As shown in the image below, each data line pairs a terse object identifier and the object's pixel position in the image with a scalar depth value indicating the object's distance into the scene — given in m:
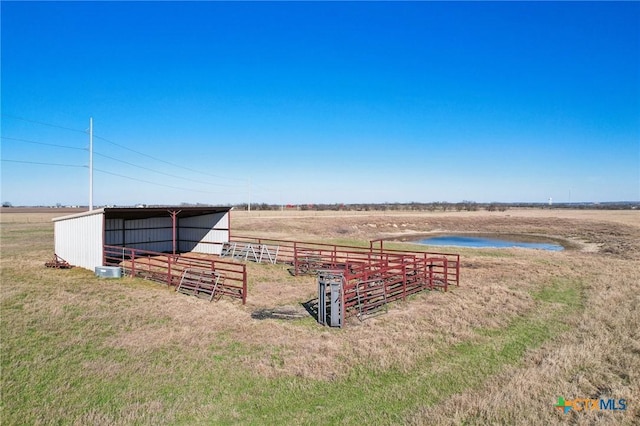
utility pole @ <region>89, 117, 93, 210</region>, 27.27
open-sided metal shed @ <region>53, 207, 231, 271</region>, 18.09
